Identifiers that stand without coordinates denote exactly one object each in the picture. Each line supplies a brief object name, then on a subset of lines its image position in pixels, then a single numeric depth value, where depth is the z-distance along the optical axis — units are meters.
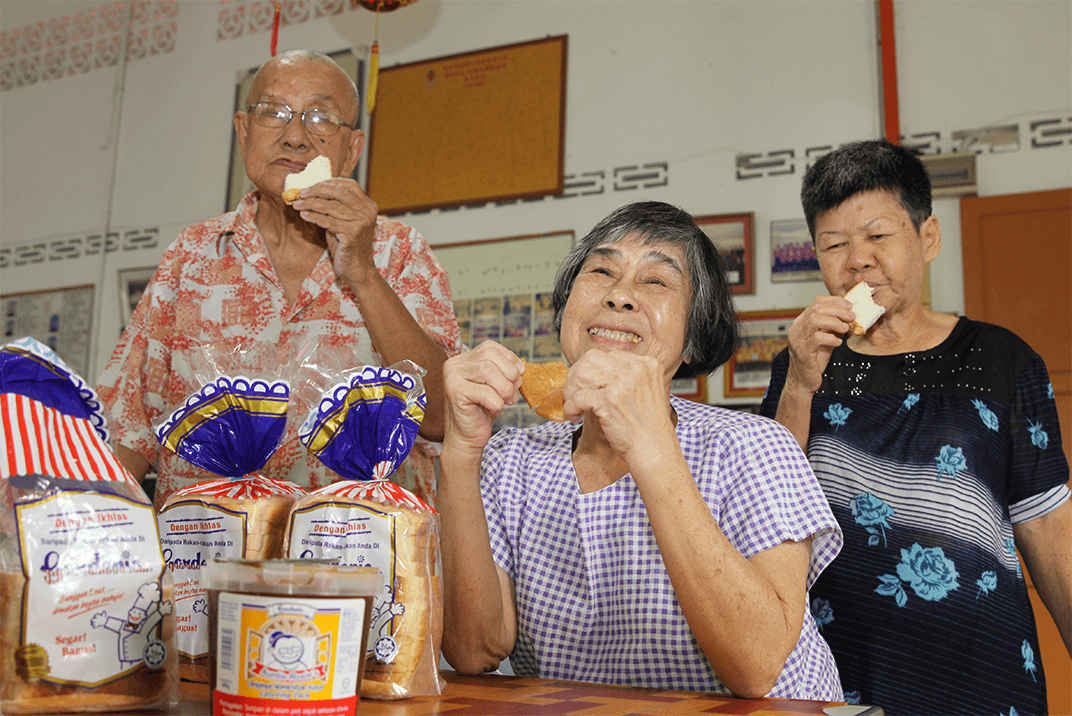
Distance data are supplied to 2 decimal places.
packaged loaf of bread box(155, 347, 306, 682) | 0.98
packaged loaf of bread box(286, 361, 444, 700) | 0.91
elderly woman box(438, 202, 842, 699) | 1.07
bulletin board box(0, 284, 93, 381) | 4.82
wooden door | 3.13
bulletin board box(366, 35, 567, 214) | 4.06
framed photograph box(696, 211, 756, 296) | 3.59
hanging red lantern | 3.29
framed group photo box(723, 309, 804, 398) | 3.54
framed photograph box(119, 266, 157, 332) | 4.71
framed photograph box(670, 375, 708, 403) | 3.64
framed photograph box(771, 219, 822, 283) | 3.52
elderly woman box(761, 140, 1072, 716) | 1.68
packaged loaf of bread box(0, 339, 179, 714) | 0.75
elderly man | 1.63
